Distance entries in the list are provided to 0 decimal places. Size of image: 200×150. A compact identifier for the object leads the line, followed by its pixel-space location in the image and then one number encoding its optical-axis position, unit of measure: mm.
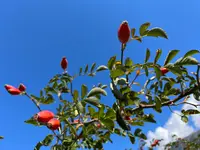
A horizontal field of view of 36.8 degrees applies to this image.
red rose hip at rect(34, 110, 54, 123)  337
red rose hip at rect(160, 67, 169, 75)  338
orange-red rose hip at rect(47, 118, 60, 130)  334
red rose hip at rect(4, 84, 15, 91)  460
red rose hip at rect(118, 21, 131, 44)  318
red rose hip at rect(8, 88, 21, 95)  462
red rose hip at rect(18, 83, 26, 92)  467
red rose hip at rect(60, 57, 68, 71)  511
